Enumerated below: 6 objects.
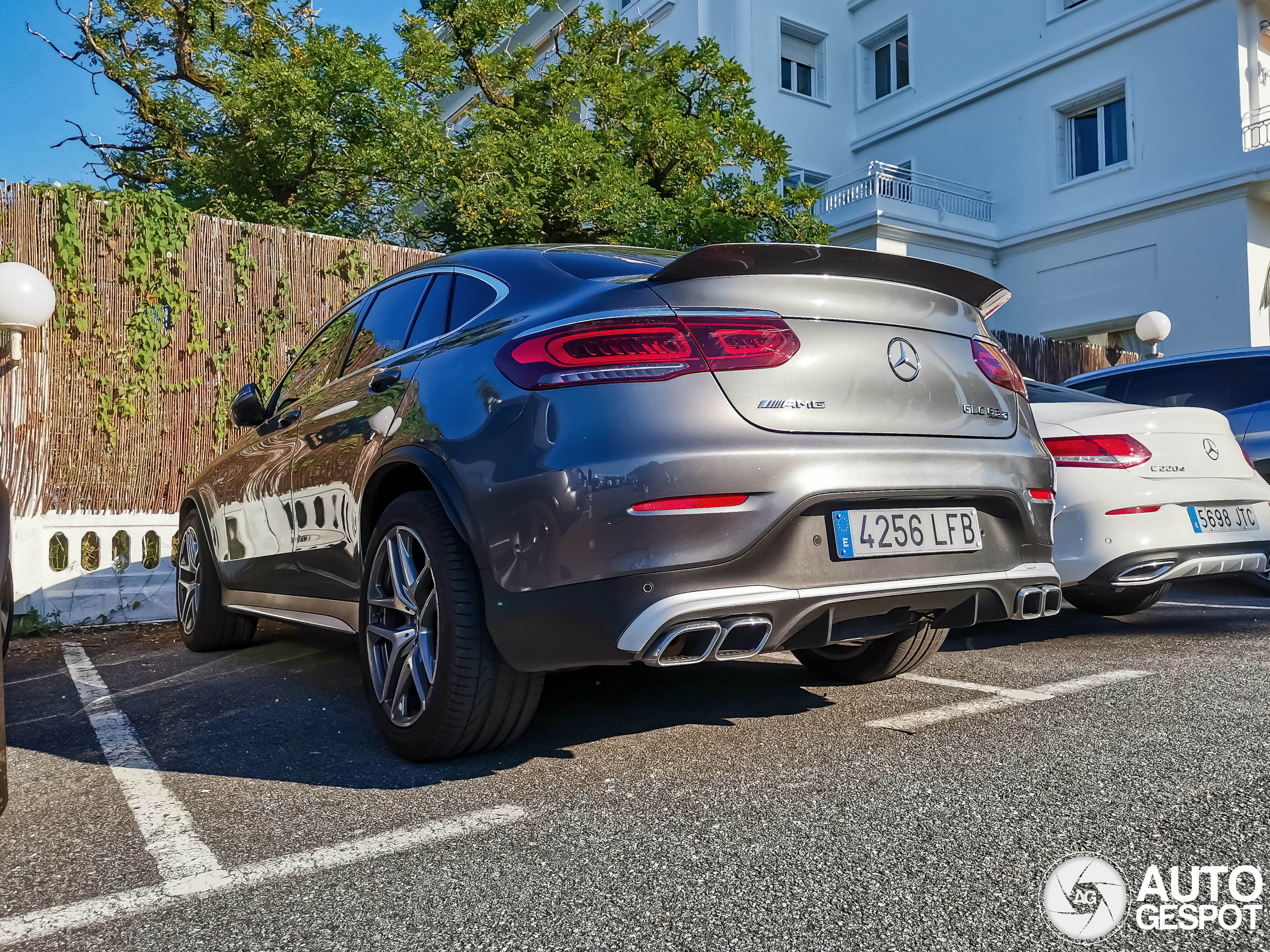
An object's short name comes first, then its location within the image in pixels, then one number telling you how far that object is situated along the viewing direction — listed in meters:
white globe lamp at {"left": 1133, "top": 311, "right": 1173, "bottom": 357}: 11.75
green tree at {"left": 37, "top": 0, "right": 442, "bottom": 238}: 11.79
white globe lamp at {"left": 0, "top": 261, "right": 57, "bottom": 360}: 5.49
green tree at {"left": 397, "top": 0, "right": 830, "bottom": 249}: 11.57
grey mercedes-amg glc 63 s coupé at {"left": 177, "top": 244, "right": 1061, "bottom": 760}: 2.26
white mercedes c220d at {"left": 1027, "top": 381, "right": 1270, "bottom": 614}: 4.23
